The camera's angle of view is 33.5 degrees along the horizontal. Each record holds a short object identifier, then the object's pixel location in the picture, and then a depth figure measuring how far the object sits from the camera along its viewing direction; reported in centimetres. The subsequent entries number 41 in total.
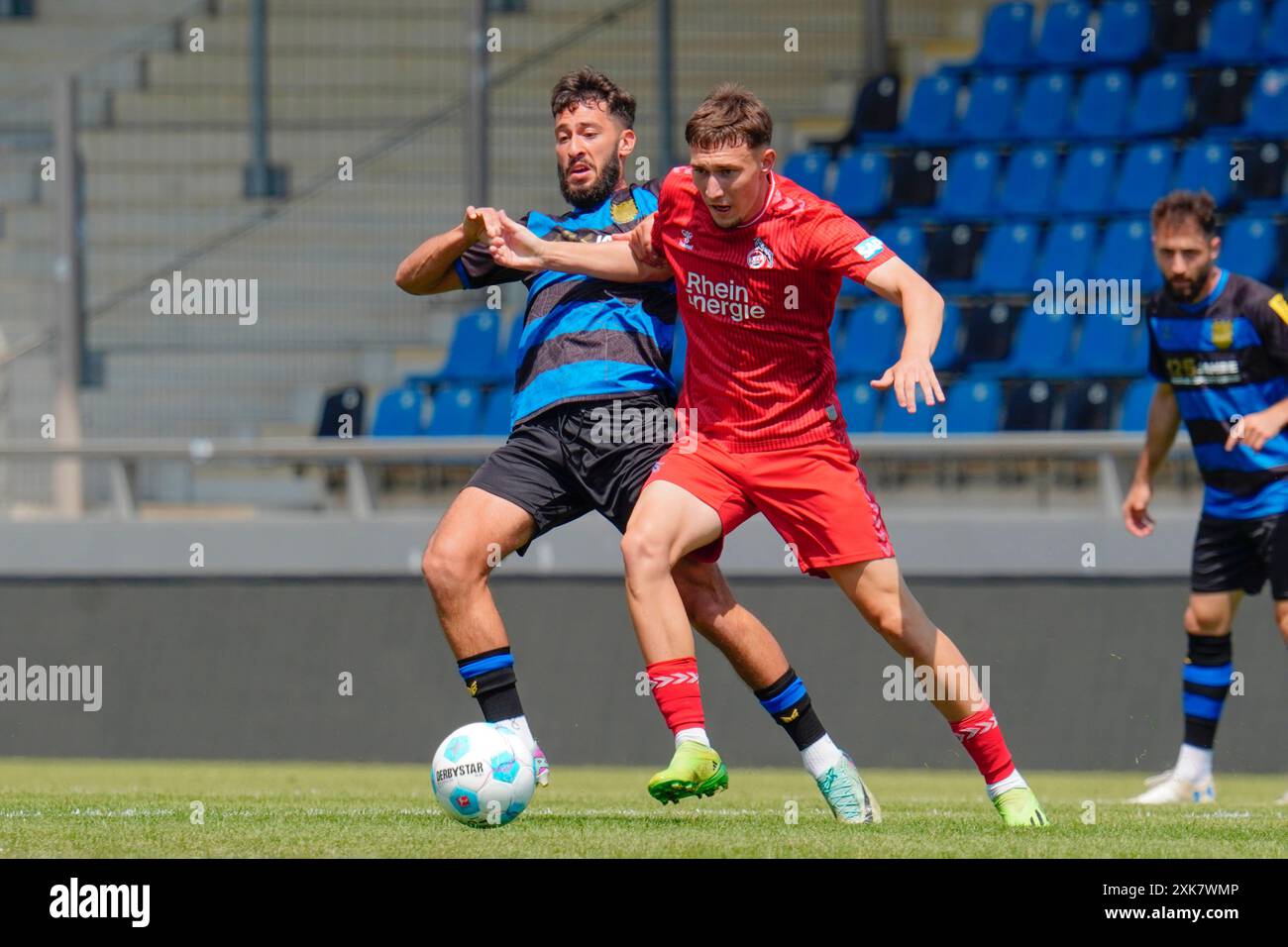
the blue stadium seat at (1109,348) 1393
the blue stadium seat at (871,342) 1440
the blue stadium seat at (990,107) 1588
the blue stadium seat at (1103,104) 1549
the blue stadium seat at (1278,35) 1552
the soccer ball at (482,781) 612
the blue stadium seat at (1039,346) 1422
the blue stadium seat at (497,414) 1450
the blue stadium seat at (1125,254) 1439
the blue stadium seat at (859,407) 1392
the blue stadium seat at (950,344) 1434
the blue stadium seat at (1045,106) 1567
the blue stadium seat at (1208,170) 1463
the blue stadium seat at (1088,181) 1505
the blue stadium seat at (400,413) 1475
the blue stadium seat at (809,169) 1602
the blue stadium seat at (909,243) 1482
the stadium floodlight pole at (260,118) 1549
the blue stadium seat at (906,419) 1348
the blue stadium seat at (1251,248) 1399
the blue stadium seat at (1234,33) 1559
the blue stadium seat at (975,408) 1369
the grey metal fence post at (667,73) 1514
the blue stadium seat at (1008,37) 1645
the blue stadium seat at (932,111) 1609
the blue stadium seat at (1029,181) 1523
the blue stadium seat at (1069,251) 1459
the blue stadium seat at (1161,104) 1530
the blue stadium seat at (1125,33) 1592
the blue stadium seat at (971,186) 1534
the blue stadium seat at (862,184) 1566
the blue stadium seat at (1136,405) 1320
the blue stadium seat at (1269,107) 1492
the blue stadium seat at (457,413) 1467
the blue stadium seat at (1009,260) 1469
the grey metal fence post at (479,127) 1394
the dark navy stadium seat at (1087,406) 1340
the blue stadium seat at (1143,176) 1488
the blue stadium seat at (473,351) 1517
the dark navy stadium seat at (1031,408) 1361
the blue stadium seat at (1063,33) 1616
